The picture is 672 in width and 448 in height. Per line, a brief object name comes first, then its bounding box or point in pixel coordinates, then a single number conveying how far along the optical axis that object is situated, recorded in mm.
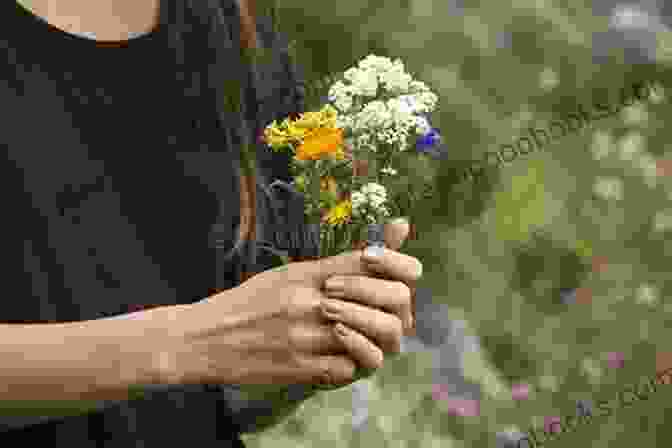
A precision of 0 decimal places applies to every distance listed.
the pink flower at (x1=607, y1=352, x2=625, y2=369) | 6396
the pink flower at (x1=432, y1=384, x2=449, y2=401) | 5951
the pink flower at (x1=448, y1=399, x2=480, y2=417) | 5960
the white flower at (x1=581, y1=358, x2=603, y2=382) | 6386
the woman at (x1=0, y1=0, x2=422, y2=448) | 1926
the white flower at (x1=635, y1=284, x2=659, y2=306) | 6612
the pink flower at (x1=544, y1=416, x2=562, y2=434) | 6047
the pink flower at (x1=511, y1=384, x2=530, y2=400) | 6184
